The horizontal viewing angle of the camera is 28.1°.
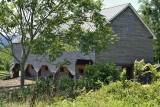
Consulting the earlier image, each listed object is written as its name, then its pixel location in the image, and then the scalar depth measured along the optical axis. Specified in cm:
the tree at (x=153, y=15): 4888
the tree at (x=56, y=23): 2238
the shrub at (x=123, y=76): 1429
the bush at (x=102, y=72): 1652
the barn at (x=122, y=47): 3394
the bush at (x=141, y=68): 1538
